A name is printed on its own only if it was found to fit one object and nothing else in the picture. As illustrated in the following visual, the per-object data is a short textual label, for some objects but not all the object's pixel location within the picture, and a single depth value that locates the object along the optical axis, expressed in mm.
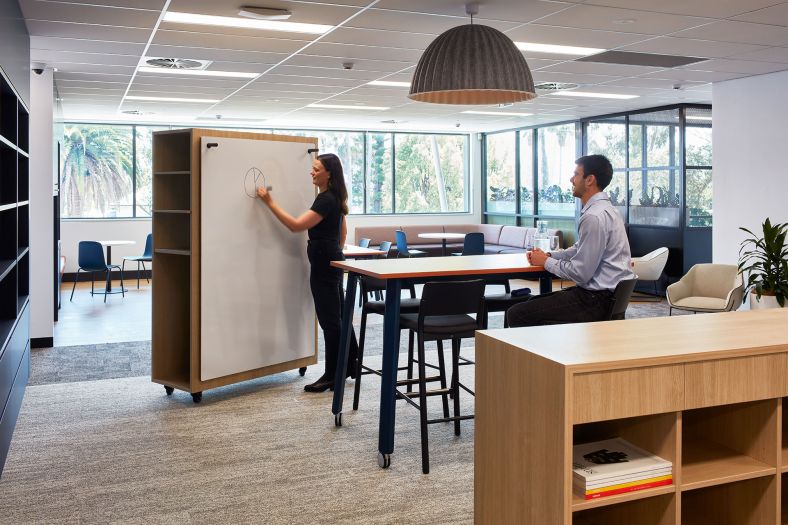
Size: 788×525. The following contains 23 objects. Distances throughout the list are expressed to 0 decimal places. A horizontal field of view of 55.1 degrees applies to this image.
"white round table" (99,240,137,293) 10992
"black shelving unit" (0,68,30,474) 4102
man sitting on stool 4133
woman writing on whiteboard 5238
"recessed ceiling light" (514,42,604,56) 6714
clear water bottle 4992
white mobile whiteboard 5129
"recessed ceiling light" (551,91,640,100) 9680
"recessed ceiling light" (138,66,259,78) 7941
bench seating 13648
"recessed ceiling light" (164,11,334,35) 5691
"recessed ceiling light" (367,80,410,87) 8836
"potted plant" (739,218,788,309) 6961
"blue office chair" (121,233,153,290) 10906
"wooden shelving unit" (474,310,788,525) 2234
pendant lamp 4070
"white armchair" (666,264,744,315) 7160
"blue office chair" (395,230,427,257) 11362
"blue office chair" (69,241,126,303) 10430
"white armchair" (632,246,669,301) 10047
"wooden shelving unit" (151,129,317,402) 5281
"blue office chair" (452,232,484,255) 11523
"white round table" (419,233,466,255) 12797
